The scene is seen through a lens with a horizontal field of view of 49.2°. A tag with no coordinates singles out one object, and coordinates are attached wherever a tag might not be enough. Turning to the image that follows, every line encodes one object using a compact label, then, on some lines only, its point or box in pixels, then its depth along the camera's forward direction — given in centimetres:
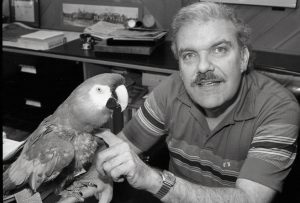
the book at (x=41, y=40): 218
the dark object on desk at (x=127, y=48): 203
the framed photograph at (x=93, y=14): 243
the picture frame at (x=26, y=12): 271
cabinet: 220
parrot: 82
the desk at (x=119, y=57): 188
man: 89
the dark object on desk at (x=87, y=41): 218
